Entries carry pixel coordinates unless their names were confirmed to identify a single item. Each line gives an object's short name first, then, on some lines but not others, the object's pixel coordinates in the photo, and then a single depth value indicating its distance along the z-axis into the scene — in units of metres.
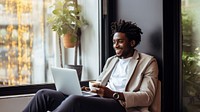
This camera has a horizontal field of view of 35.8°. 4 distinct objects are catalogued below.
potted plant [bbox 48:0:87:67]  3.21
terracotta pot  3.27
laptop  2.34
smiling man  2.21
